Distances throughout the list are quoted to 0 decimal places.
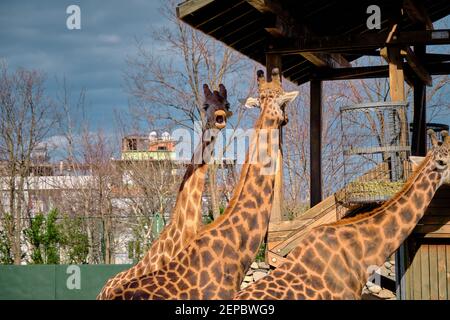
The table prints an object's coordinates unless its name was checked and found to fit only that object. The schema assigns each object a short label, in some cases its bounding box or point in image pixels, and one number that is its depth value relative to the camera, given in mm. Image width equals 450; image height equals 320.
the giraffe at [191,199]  9227
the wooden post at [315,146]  15070
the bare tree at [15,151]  24578
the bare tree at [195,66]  25531
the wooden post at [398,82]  10375
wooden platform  12477
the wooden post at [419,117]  14170
